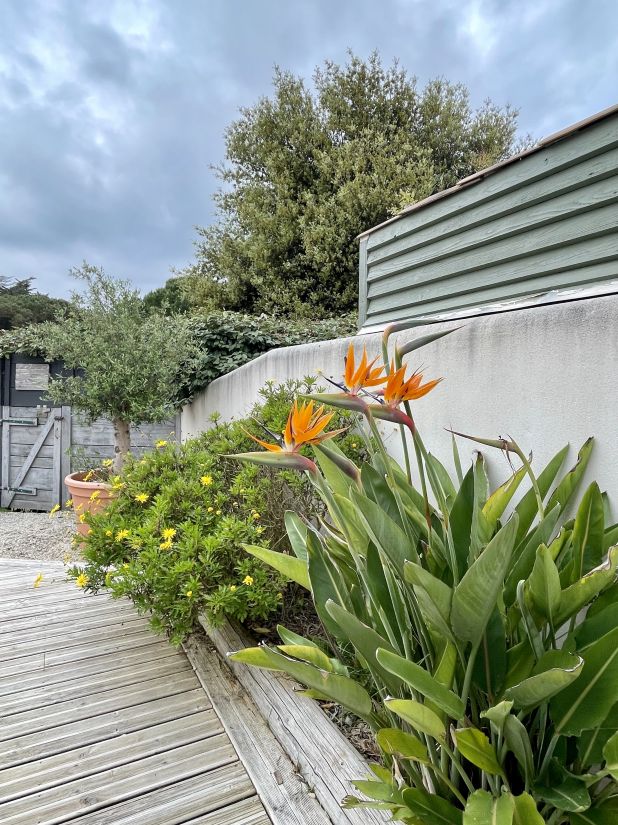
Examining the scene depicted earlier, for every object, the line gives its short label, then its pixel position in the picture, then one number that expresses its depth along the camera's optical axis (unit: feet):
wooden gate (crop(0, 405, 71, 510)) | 16.79
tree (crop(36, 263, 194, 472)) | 13.41
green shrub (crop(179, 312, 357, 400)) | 16.29
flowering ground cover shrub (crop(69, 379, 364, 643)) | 5.26
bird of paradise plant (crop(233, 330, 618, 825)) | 2.46
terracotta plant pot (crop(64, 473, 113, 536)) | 11.94
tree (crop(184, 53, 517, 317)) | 23.90
